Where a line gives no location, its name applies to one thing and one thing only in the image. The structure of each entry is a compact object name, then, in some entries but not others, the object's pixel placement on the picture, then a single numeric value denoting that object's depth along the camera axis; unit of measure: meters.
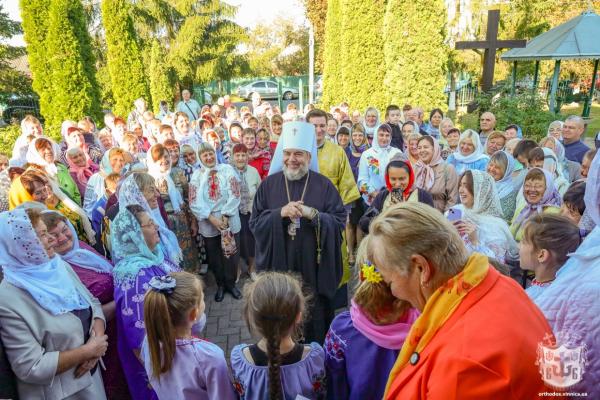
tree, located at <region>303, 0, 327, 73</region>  25.85
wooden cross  10.63
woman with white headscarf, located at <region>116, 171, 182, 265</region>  3.24
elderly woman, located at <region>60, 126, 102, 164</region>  6.22
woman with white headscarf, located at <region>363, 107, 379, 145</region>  8.26
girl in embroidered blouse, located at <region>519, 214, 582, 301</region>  2.40
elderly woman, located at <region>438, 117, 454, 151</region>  7.20
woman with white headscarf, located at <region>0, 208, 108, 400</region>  2.03
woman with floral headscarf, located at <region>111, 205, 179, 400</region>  2.59
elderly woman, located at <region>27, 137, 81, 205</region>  5.04
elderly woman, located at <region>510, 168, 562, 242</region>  3.88
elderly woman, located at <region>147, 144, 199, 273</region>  4.84
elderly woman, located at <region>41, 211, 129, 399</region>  2.71
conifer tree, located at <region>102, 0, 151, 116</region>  14.55
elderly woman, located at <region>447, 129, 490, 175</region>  5.45
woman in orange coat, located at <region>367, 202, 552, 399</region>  1.13
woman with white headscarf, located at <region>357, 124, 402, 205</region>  5.74
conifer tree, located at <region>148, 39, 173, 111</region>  17.45
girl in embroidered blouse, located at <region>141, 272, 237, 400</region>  2.08
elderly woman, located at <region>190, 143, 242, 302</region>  4.98
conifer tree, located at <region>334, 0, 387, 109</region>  13.91
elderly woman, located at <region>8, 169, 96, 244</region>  3.83
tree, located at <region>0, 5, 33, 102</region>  15.43
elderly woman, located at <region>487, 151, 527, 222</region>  4.56
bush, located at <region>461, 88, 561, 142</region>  9.49
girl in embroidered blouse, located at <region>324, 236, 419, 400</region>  1.98
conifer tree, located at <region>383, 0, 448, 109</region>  11.15
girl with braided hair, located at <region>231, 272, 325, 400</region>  1.91
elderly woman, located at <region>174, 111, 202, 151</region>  7.66
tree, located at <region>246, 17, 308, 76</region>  37.53
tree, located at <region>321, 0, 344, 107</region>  16.70
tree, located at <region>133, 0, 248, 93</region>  23.02
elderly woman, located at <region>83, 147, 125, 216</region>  4.96
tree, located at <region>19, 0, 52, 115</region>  10.95
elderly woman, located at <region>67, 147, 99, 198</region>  5.52
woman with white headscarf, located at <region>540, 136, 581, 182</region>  5.41
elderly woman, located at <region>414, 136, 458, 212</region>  4.85
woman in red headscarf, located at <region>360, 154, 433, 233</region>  4.01
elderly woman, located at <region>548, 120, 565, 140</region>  6.62
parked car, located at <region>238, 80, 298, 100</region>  28.66
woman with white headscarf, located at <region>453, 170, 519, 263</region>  3.33
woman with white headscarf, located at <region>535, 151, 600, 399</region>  1.33
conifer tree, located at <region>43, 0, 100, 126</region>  11.22
